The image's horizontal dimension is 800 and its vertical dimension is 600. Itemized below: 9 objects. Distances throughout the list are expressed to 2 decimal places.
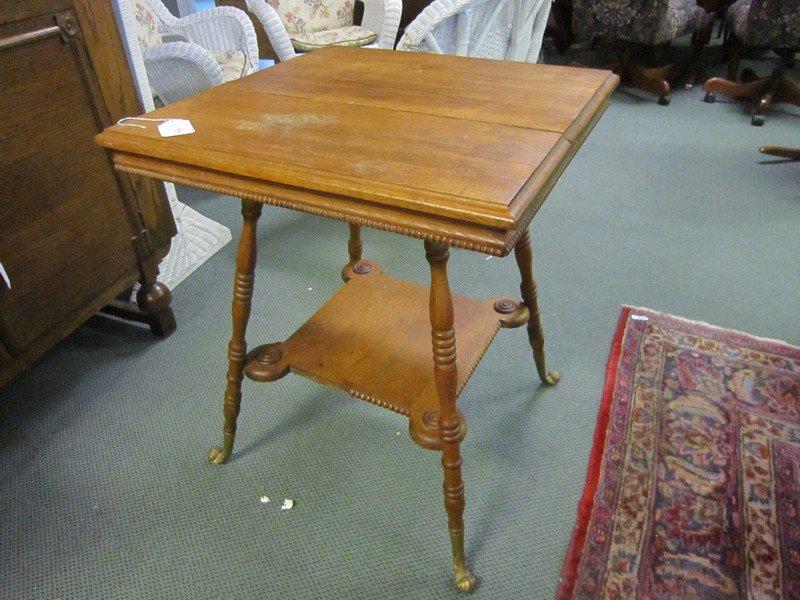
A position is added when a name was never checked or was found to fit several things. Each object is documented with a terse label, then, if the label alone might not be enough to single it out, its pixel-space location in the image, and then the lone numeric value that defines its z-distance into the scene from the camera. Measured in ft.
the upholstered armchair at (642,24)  9.54
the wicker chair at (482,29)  6.67
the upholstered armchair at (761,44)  8.64
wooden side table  2.22
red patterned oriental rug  3.23
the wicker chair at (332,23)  8.07
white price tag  2.67
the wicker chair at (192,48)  6.15
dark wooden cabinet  3.40
